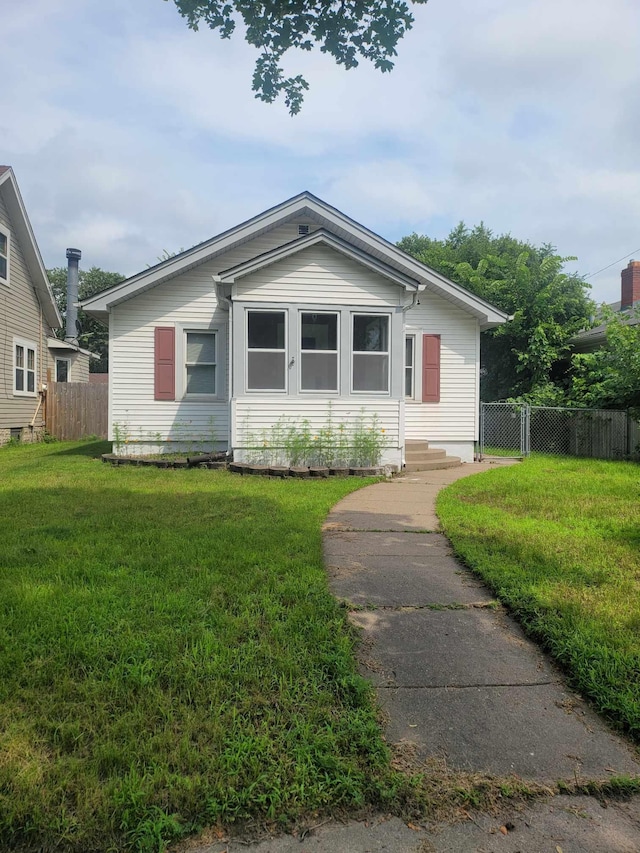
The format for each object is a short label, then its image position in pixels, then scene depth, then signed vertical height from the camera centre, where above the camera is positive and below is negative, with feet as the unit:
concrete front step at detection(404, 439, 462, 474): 36.24 -3.13
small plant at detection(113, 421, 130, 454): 38.32 -1.61
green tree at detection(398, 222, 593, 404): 51.16 +8.96
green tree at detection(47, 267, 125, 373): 153.38 +34.69
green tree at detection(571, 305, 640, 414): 39.83 +3.56
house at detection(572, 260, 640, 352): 49.46 +11.99
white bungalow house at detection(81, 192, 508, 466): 32.45 +4.94
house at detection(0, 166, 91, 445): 49.57 +8.71
